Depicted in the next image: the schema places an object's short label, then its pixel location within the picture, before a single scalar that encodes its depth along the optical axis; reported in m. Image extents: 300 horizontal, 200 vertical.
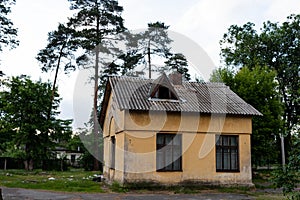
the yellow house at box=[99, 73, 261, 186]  17.45
